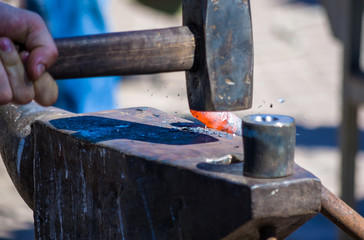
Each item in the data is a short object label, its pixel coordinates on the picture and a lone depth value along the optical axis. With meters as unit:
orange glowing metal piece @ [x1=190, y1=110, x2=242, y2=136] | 2.31
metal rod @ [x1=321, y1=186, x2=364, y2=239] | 2.19
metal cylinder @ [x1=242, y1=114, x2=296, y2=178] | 2.14
